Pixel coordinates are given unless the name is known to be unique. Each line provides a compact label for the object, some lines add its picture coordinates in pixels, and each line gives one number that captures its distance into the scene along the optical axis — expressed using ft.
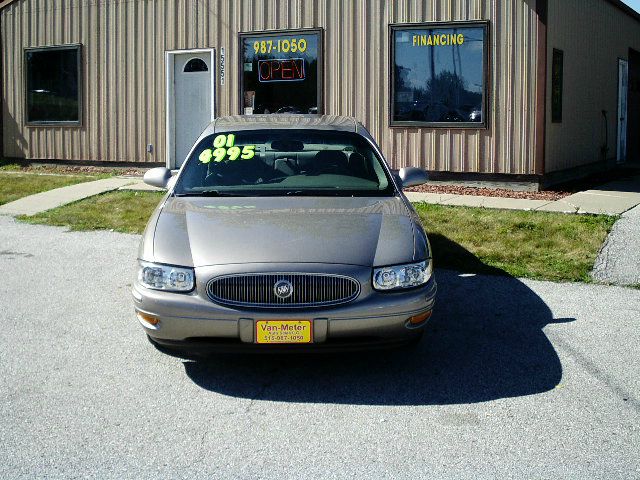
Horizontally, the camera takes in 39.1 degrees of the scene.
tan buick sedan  17.49
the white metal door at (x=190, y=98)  53.47
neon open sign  50.24
